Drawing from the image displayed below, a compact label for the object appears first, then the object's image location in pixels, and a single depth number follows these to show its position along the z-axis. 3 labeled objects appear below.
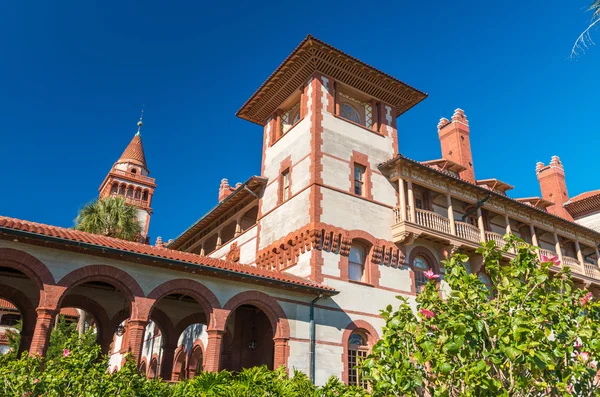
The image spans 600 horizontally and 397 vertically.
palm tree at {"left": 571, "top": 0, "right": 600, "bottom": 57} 8.48
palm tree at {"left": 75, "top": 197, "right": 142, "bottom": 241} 27.95
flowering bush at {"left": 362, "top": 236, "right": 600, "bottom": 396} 6.31
